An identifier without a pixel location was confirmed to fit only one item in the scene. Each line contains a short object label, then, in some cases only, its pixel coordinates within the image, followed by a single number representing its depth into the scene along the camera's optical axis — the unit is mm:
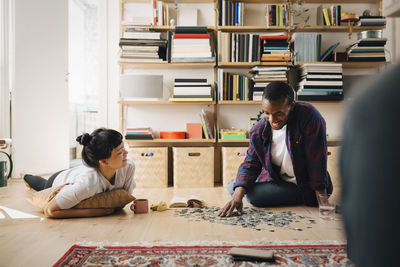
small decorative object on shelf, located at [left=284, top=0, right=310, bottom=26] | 3535
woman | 1954
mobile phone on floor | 1285
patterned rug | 1272
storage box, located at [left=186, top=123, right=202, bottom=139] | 3516
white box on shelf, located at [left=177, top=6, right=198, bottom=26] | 3635
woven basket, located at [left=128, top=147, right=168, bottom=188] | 3312
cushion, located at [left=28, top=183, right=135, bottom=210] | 2020
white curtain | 3645
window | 5777
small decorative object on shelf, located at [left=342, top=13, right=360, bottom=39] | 3465
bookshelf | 3627
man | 1997
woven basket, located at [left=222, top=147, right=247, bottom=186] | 3289
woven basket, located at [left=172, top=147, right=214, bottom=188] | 3305
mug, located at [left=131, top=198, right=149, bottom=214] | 2127
